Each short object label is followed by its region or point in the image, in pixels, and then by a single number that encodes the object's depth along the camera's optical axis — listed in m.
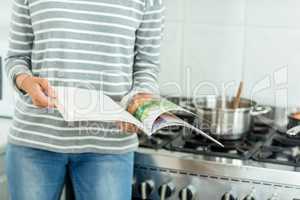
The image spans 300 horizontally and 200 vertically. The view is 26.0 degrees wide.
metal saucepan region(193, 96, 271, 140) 2.26
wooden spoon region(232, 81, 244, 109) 2.40
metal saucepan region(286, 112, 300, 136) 2.27
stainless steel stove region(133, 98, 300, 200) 2.02
